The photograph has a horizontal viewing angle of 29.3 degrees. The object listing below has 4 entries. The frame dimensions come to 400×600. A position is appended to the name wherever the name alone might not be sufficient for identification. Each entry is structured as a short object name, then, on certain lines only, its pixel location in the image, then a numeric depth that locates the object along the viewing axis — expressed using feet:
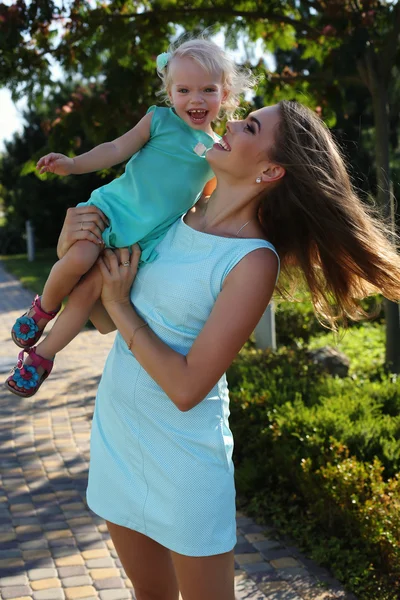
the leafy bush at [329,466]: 11.55
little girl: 7.51
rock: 22.63
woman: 6.20
